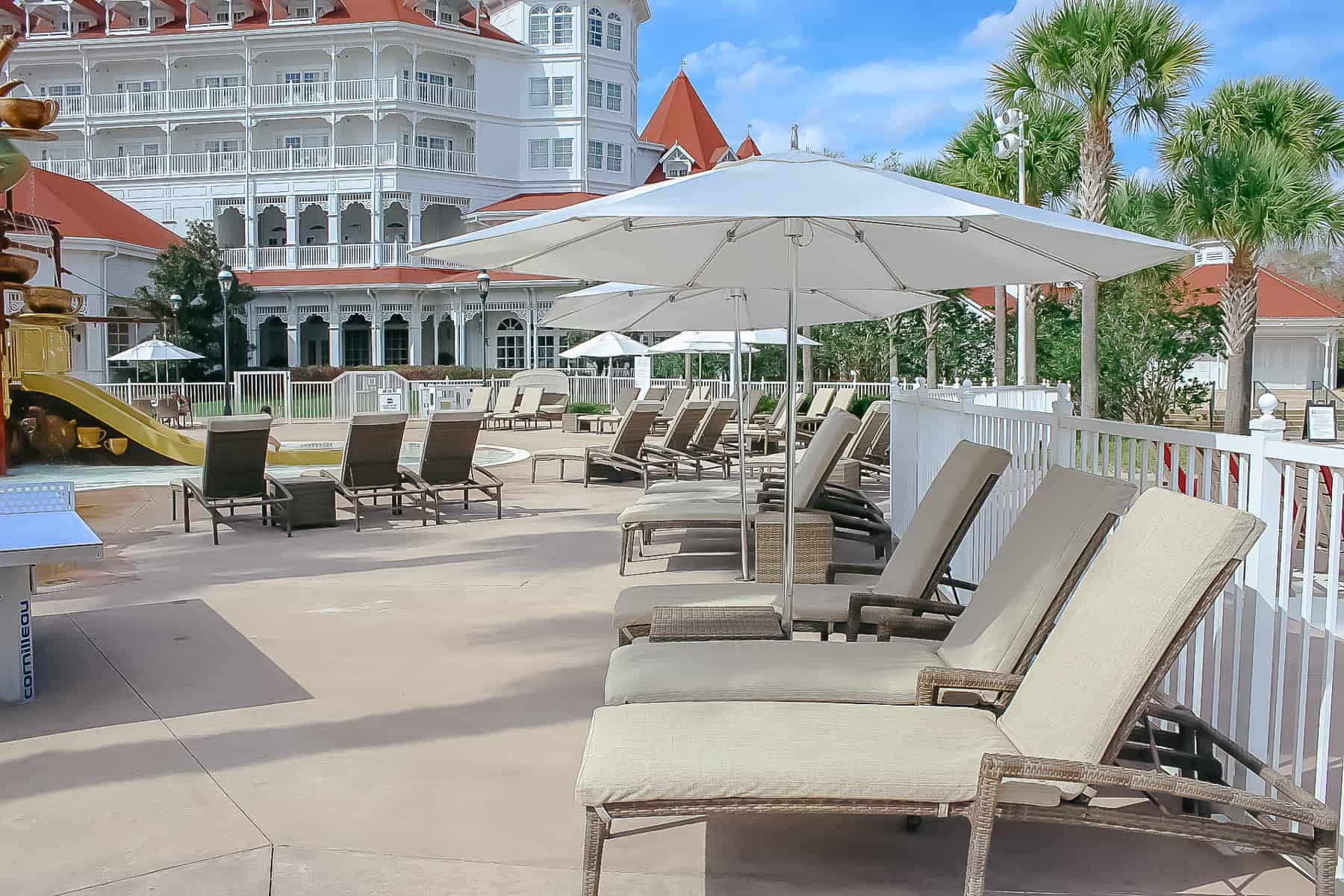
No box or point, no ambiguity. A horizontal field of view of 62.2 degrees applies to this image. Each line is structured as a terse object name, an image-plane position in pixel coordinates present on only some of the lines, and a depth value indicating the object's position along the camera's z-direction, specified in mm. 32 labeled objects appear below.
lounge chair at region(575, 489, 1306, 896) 2656
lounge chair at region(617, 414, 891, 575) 7336
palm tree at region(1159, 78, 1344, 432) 19672
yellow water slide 15555
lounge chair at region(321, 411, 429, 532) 9719
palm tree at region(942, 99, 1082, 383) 23594
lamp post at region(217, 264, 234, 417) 22391
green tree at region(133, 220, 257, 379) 34031
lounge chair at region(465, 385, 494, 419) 26109
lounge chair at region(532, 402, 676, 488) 11805
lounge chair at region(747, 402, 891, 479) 11353
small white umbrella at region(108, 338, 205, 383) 28438
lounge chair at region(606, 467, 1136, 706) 3469
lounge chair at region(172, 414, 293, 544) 9133
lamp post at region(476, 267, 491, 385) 25341
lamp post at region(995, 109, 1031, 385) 18828
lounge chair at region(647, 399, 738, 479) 12680
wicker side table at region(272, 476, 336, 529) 9547
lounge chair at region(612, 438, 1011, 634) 4789
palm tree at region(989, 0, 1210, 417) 18344
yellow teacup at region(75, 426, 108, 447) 15492
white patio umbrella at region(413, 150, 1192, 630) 3381
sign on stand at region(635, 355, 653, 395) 30500
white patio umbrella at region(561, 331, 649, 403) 28547
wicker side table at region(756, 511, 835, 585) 6039
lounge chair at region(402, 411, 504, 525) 10070
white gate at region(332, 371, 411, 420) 27672
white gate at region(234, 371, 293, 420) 29500
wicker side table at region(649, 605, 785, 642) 4223
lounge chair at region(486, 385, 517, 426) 25250
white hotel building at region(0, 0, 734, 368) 42219
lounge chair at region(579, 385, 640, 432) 22734
